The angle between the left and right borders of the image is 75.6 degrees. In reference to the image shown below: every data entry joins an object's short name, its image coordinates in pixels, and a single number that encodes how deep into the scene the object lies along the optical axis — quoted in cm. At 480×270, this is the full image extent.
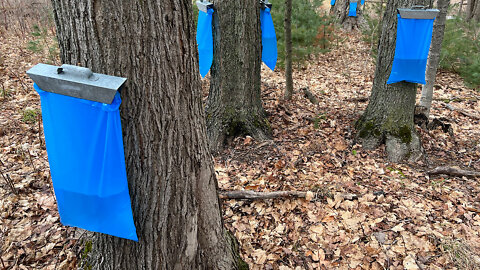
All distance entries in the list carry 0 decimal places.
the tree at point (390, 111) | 392
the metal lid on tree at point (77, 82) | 140
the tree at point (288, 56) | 527
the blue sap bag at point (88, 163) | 146
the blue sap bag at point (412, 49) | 363
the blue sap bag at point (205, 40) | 391
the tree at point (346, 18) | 1183
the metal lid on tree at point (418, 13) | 353
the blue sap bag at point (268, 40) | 426
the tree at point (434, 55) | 435
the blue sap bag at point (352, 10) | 1155
